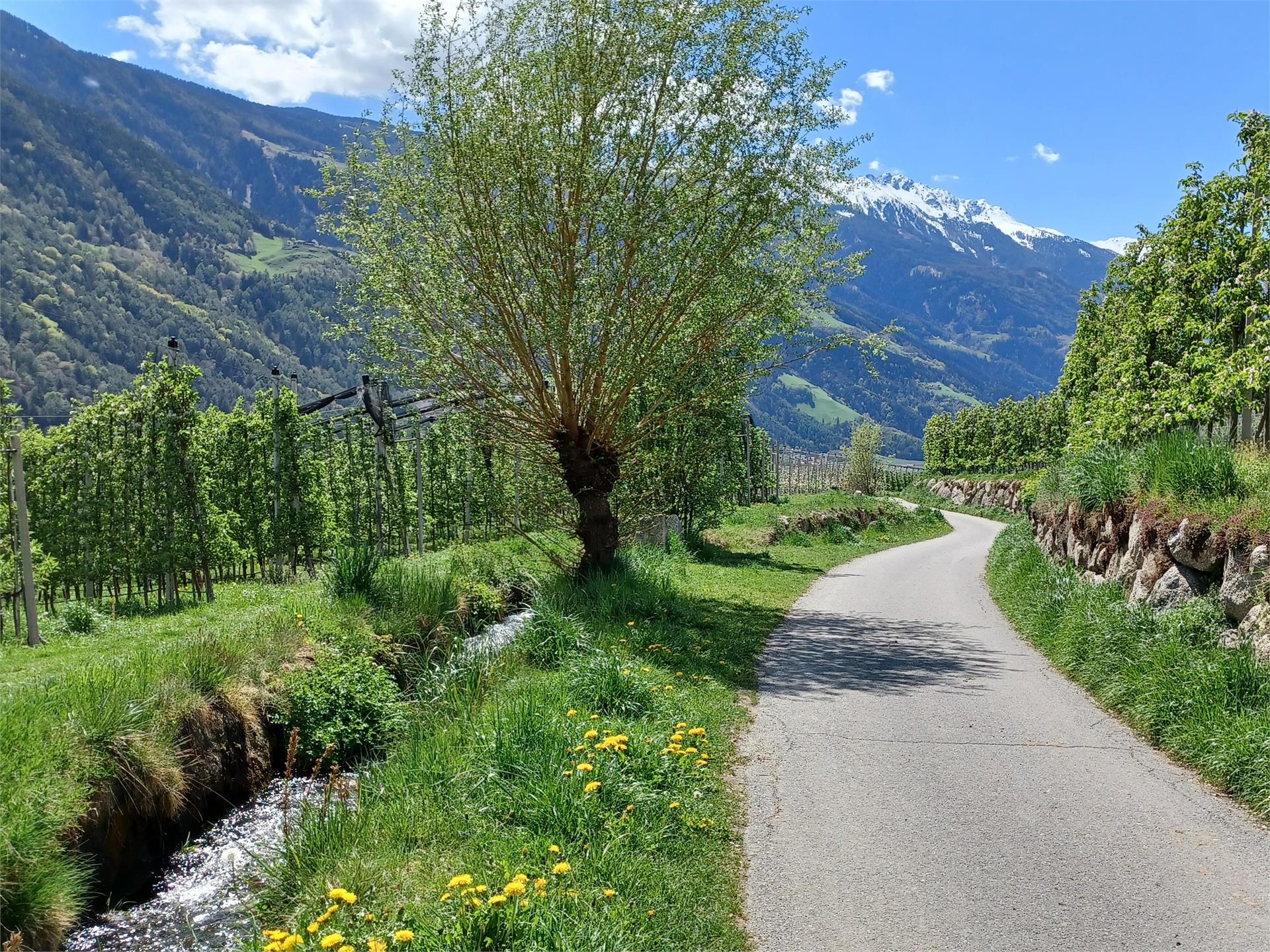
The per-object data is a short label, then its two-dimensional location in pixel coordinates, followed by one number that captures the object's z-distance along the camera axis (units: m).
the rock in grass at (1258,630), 6.73
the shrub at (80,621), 11.94
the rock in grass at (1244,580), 7.18
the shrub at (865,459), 64.56
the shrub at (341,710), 7.27
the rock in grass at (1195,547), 8.09
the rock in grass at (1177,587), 8.39
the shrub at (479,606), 10.81
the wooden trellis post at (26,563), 10.61
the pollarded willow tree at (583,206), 11.86
